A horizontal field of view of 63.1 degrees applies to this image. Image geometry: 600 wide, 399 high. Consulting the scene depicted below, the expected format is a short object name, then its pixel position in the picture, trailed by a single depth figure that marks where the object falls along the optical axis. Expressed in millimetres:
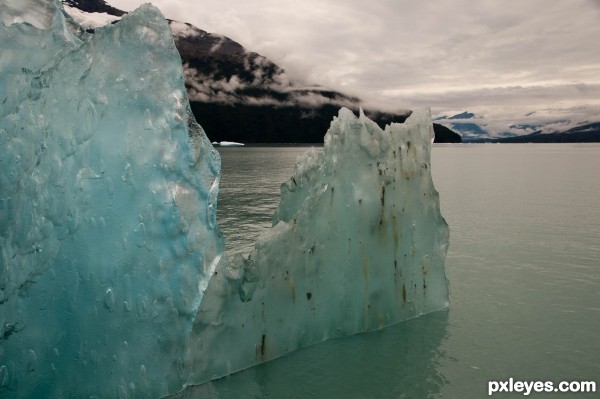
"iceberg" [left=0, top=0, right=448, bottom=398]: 4812
